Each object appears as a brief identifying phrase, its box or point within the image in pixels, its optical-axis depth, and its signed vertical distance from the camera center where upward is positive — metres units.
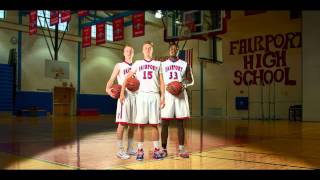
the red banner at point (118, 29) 21.70 +4.15
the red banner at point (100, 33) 23.40 +4.15
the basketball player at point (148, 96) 5.29 +0.01
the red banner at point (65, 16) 19.45 +4.35
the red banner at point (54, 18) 20.37 +4.44
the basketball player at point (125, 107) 5.42 -0.15
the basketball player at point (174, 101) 5.56 -0.06
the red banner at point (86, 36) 24.39 +4.09
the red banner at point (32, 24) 21.62 +4.38
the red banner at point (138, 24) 20.39 +4.12
